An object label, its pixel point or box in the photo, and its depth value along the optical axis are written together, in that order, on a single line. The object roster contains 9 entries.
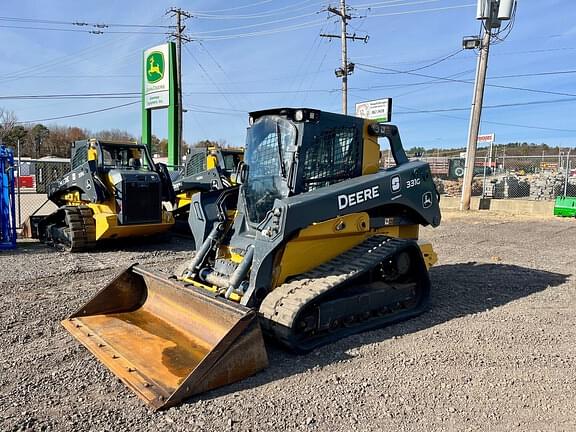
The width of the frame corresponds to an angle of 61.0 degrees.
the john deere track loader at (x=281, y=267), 4.12
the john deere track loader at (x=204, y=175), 12.39
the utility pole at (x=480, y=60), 18.45
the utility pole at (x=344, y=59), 28.25
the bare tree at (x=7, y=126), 39.44
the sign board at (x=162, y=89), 20.23
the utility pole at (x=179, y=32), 28.23
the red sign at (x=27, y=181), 22.48
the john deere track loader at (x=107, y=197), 9.86
